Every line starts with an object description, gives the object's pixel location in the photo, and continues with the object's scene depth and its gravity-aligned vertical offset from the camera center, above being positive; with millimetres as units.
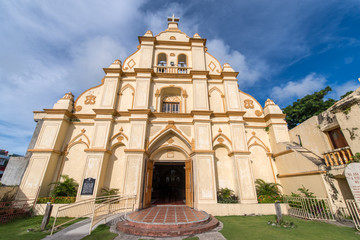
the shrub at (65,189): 9102 -291
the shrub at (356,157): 6552 +1096
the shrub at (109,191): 9040 -398
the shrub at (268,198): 9069 -779
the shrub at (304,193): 8139 -445
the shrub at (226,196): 8969 -676
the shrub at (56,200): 8672 -856
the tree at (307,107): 16456 +8075
